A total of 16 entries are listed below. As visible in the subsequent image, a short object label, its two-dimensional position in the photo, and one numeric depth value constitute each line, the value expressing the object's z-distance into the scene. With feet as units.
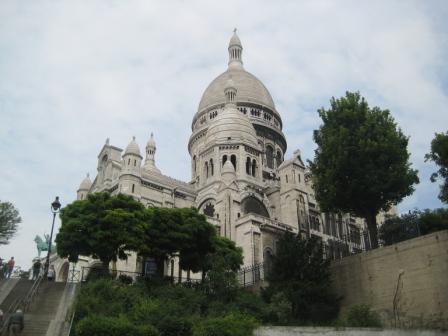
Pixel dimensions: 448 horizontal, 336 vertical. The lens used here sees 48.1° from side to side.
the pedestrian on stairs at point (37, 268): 104.43
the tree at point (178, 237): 95.71
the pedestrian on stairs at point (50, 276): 95.52
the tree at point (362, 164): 89.04
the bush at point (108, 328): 57.21
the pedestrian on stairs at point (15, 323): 55.26
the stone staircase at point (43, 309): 60.28
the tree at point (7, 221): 111.24
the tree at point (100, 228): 92.02
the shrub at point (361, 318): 68.54
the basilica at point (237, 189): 141.59
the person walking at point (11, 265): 96.68
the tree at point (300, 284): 76.13
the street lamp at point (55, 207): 80.59
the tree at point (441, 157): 81.00
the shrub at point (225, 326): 61.98
